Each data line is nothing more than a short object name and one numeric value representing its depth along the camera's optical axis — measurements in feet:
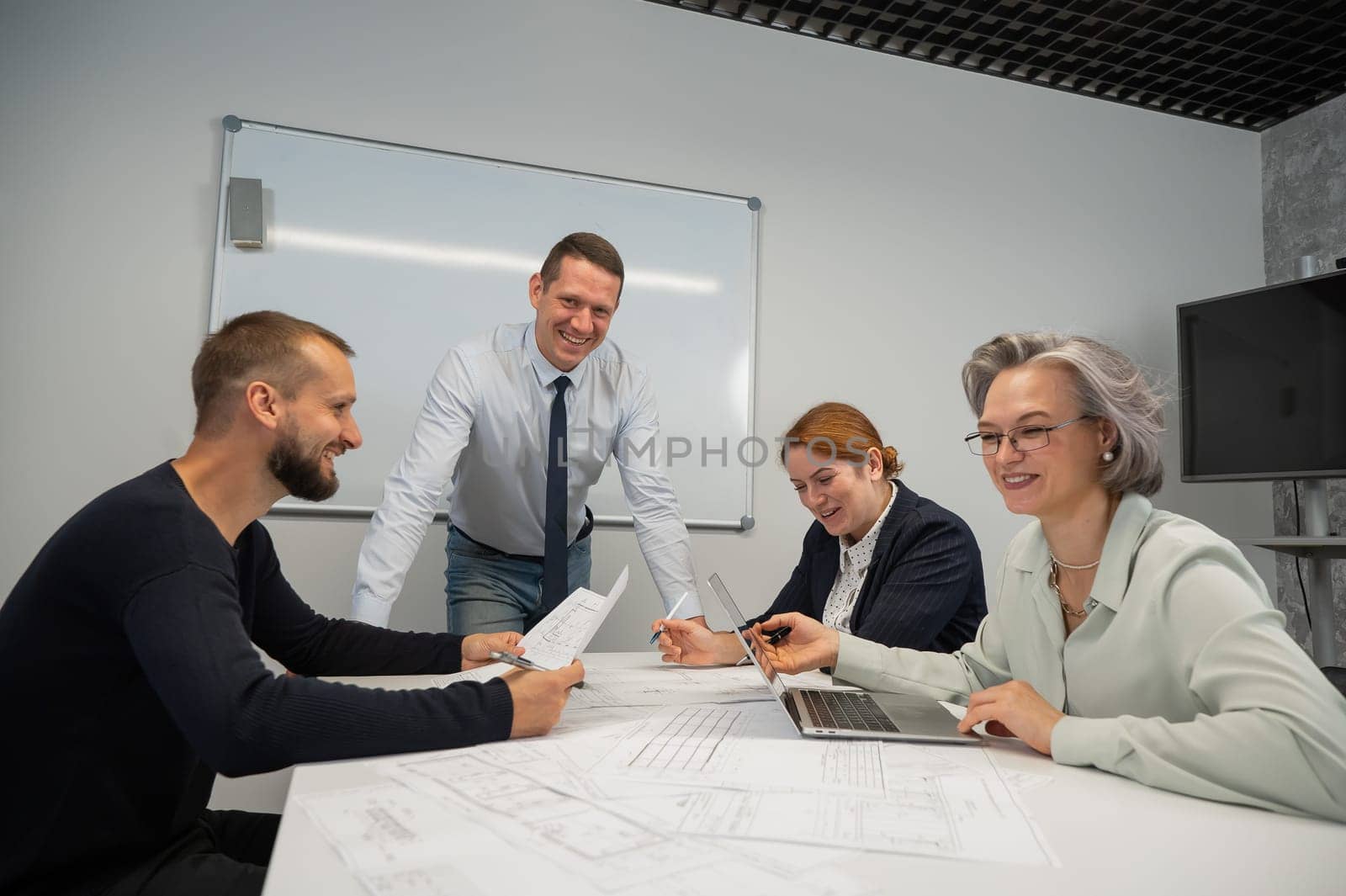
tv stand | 9.98
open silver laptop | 3.79
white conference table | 2.26
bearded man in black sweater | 2.97
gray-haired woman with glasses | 2.96
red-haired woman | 6.00
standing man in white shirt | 7.71
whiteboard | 9.16
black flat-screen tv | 10.12
